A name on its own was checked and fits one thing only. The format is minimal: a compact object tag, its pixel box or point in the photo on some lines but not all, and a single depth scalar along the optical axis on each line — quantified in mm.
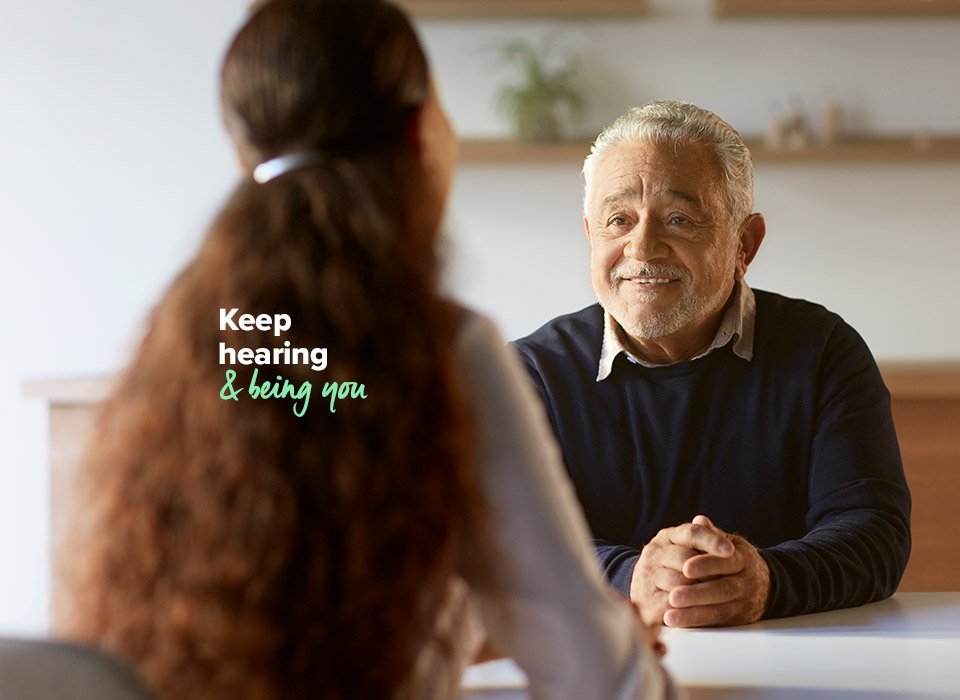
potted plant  3852
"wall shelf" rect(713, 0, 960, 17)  3756
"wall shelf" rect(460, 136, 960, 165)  3783
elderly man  1834
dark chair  559
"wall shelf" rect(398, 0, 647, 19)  3801
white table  1100
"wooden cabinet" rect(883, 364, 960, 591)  3184
